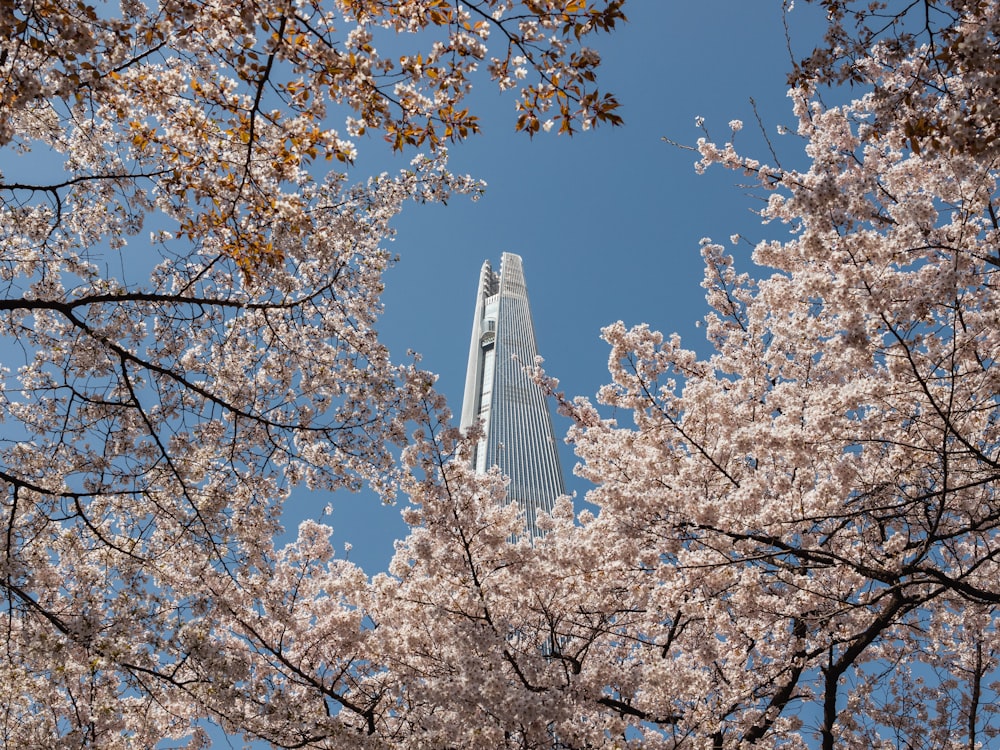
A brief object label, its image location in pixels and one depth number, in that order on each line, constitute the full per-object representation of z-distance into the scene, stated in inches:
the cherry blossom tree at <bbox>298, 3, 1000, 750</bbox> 185.8
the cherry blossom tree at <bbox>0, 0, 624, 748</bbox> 160.2
